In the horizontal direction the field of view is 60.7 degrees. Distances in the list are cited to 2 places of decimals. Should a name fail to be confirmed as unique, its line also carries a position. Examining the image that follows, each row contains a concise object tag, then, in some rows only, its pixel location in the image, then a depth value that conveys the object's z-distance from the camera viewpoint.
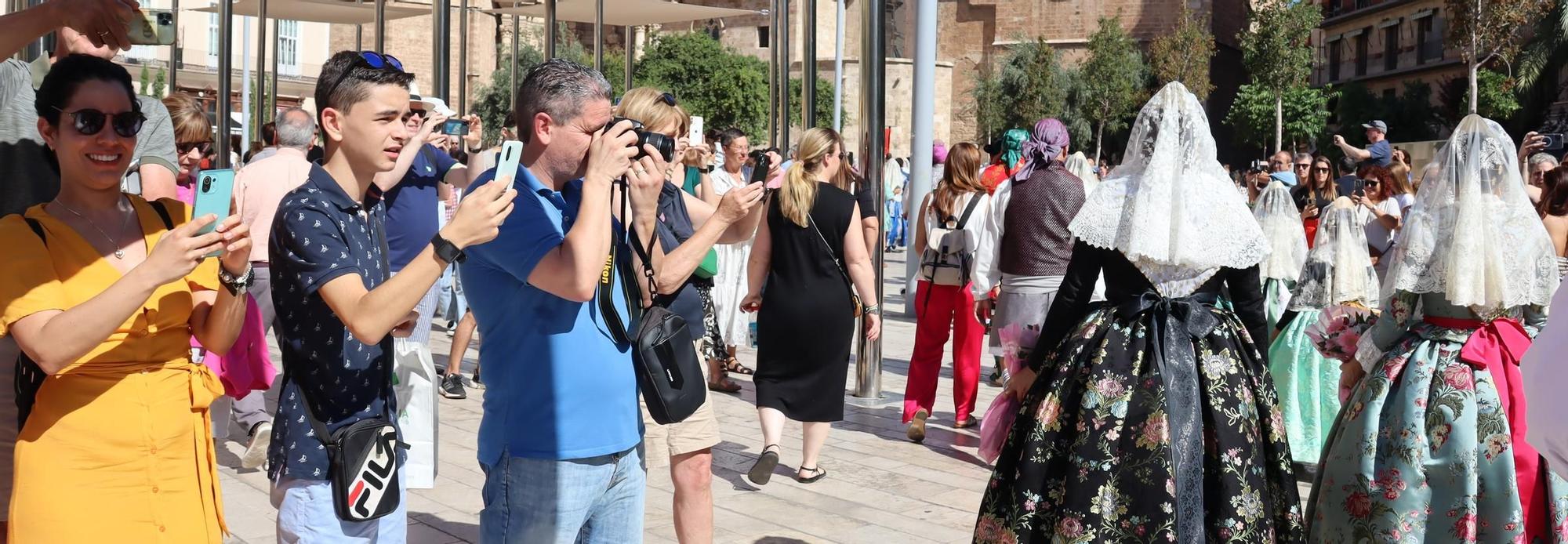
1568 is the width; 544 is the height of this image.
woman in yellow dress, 2.54
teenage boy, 2.76
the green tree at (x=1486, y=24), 33.25
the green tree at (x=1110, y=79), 52.55
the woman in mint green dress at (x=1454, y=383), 4.24
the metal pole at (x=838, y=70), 21.79
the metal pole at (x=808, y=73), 8.03
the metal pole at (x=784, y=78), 8.67
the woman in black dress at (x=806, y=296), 6.02
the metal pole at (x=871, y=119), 8.22
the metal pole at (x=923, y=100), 10.52
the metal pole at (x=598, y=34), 7.18
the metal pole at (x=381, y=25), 5.95
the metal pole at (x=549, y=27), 6.30
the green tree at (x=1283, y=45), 43.91
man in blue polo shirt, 2.87
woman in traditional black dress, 3.79
